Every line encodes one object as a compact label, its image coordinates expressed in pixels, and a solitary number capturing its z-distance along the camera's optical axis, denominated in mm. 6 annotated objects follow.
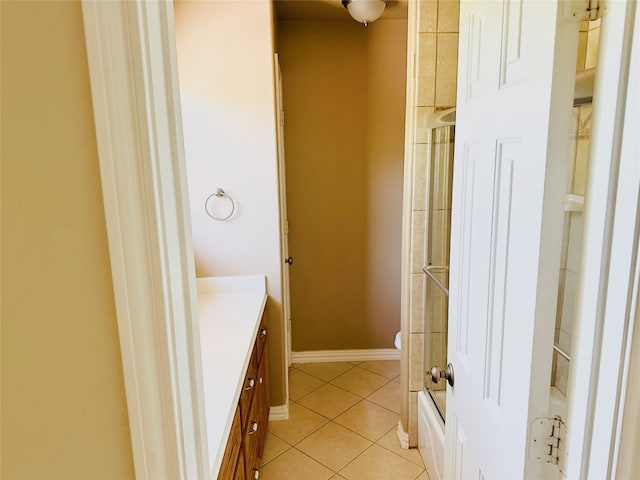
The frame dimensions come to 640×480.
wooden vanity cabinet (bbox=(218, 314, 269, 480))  1383
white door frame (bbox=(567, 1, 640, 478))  570
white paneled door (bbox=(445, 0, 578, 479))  686
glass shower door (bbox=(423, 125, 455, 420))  2018
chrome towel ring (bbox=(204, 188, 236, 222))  2391
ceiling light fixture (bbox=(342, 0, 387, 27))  2412
